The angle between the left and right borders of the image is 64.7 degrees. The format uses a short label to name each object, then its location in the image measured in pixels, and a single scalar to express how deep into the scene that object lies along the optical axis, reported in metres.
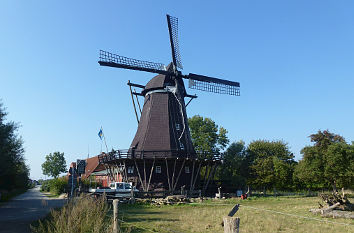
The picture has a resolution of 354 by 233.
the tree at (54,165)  70.81
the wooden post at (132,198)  21.19
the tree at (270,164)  35.69
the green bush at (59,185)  37.12
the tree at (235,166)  37.41
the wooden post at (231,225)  3.95
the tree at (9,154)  18.24
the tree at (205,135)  42.19
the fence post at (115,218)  6.62
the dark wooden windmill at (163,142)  25.95
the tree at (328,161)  27.98
